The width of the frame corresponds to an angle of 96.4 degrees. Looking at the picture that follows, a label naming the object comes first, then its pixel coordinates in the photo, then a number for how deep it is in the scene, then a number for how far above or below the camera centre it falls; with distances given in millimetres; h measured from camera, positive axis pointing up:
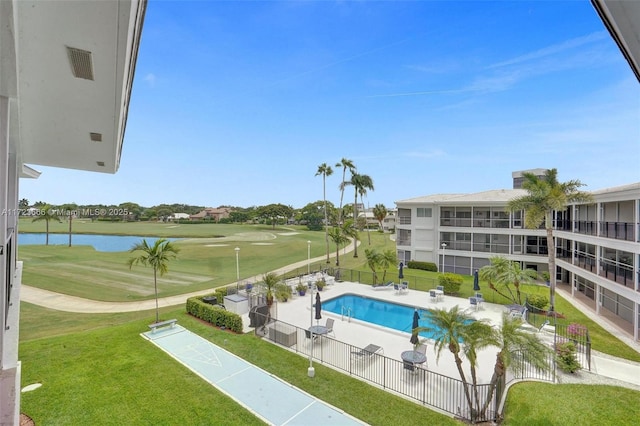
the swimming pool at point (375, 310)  17484 -6516
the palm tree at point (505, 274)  17609 -3561
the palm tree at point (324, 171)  38094 +5957
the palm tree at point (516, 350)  7965 -3740
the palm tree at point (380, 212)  53781 +810
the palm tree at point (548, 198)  18422 +1338
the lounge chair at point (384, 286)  23688 -5833
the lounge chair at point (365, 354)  11927 -5953
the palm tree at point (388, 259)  23031 -3456
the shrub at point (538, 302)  18047 -5310
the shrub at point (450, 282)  22000 -5068
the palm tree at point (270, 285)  16500 -4065
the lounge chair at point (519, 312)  16097 -5430
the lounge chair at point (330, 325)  14600 -5728
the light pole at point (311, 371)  11070 -6052
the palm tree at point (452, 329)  8648 -3452
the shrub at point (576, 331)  12809 -5061
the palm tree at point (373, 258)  23359 -3468
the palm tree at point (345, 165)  39562 +7061
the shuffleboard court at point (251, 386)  8789 -6190
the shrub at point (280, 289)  16922 -4367
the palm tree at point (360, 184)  42988 +4885
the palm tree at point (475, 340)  8273 -3555
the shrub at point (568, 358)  11250 -5553
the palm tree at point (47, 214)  39909 -210
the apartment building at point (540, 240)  16422 -2000
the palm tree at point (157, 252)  16281 -2188
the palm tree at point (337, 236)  33000 -2352
